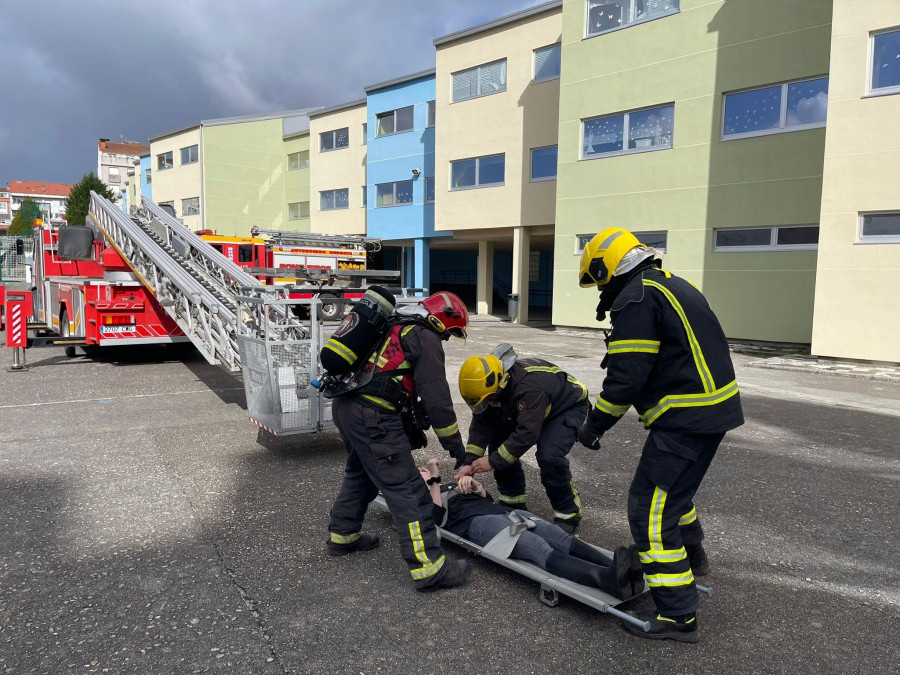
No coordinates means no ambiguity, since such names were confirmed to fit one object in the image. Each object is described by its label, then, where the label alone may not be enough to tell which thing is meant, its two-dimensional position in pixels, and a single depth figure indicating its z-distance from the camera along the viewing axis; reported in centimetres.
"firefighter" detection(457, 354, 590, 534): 366
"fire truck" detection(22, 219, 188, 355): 968
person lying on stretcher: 297
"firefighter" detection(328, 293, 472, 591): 326
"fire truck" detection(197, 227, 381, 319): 1681
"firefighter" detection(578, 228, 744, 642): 282
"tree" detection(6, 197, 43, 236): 5338
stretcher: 288
